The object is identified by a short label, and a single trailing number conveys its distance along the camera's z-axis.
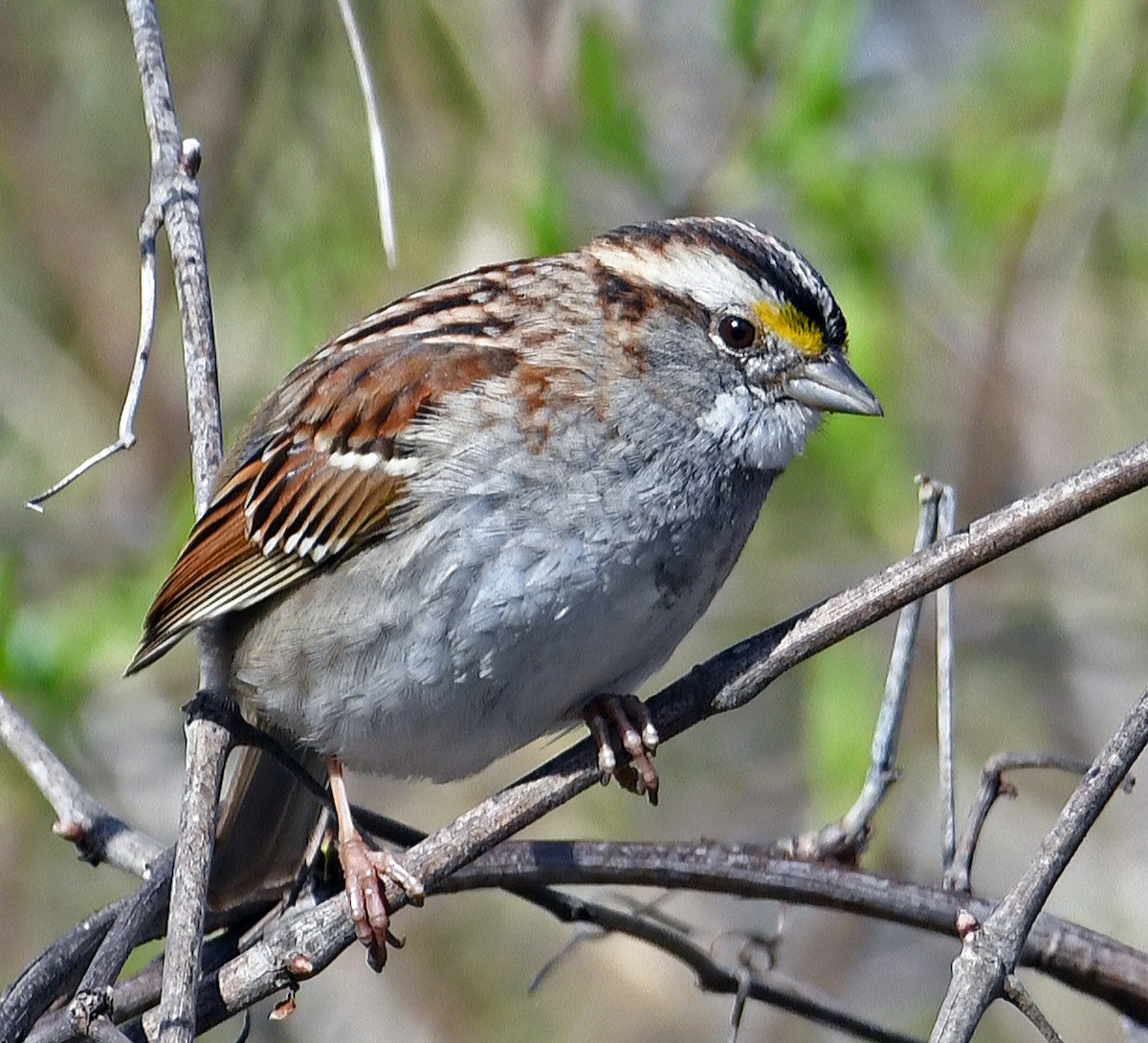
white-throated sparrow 2.69
